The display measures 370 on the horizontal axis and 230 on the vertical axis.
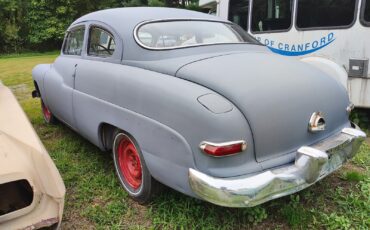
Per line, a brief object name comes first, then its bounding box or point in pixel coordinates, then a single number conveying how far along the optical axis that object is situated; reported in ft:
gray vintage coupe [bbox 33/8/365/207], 7.63
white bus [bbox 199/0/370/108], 15.66
